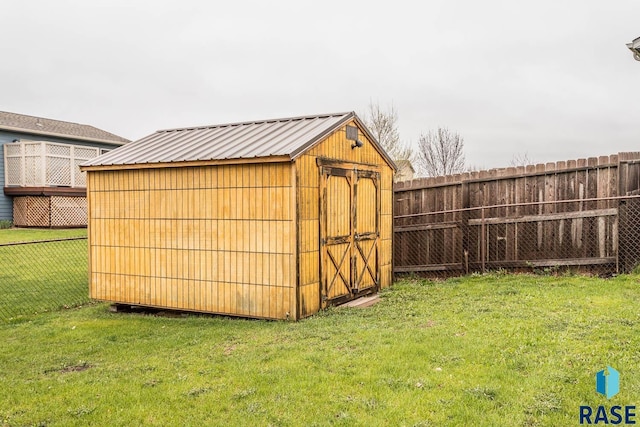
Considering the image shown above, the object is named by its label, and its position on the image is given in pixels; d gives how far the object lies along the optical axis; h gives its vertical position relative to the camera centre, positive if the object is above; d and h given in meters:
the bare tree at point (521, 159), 29.03 +2.99
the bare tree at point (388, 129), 24.16 +4.05
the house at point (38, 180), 18.97 +1.40
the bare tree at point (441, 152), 30.28 +3.63
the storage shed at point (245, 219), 7.16 -0.08
